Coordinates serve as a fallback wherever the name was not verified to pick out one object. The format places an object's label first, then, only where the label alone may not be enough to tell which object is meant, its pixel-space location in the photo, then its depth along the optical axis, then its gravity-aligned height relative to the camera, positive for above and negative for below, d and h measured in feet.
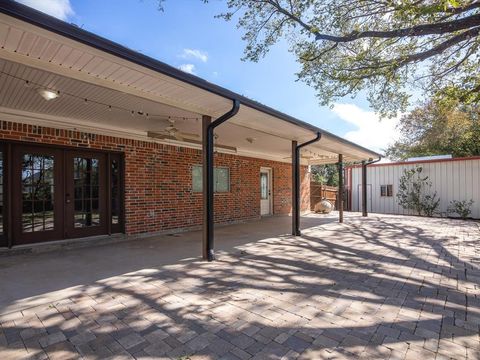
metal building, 36.88 -0.48
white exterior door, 36.88 -1.39
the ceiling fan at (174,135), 21.60 +3.79
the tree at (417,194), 39.42 -2.09
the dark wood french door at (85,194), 19.27 -0.81
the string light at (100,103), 12.00 +4.18
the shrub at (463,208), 36.45 -3.76
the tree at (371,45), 18.98 +10.31
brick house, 9.59 +3.34
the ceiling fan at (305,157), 38.75 +3.18
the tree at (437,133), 54.24 +9.69
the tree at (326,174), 88.76 +1.89
